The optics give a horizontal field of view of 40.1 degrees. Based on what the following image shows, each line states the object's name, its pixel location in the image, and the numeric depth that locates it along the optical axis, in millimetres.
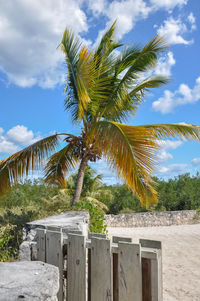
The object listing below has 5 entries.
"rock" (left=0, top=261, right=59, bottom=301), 2055
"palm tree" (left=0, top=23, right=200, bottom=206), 6609
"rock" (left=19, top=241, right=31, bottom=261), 3525
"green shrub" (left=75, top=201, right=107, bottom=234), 7215
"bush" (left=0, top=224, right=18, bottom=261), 5242
